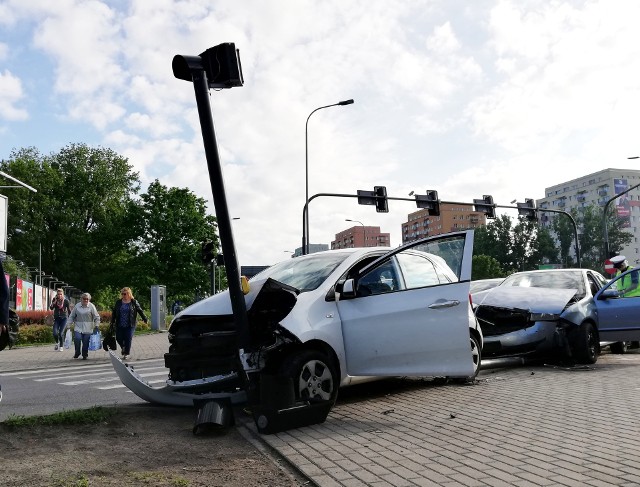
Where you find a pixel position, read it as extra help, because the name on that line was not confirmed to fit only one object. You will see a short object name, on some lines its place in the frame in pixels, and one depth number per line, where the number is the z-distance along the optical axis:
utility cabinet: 33.06
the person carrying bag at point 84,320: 15.64
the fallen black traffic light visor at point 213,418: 5.68
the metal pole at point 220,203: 5.91
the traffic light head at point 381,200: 27.58
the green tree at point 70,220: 56.91
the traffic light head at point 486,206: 30.71
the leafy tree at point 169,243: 52.19
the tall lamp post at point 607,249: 31.84
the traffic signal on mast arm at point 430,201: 28.77
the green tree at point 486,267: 91.50
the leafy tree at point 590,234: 95.31
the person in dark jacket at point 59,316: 18.78
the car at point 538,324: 9.88
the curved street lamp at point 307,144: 32.28
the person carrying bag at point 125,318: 14.07
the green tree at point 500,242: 104.56
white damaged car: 6.33
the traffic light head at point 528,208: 31.92
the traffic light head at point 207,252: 20.86
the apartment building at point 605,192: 123.56
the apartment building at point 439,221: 127.94
